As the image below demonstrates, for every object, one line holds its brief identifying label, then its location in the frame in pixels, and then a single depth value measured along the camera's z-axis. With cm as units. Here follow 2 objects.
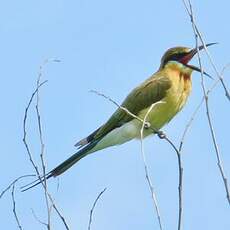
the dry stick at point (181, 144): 780
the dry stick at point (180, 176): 705
